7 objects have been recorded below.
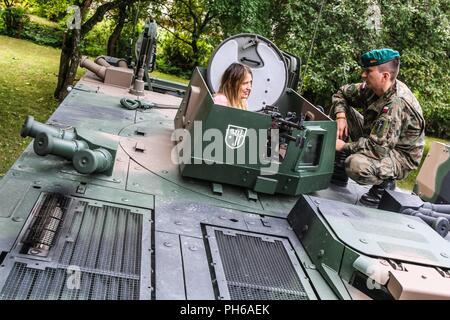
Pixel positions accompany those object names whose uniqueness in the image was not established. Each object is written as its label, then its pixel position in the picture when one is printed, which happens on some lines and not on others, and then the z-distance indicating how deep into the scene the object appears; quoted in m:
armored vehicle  2.86
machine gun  4.08
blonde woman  4.51
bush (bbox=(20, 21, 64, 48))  18.31
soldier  4.50
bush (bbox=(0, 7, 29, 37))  18.27
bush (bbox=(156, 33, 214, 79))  17.03
